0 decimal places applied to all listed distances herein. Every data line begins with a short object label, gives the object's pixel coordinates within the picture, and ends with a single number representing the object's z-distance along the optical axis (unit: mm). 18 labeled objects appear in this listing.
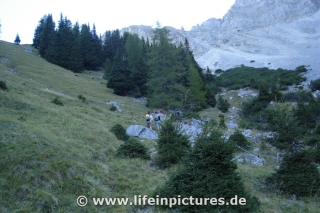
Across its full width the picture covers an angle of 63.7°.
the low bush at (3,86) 18814
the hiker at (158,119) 22006
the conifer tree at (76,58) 56844
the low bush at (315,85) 37969
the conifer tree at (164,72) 34562
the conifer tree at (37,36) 78312
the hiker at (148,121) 21506
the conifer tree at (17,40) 86569
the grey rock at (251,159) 14391
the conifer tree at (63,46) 57688
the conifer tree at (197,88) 38425
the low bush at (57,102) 21078
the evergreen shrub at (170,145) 11820
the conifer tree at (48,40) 59531
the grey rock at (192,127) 20422
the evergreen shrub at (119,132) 16423
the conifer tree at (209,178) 6328
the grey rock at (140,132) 18625
